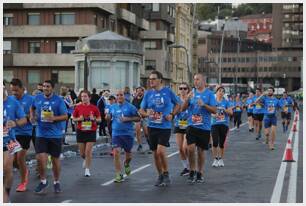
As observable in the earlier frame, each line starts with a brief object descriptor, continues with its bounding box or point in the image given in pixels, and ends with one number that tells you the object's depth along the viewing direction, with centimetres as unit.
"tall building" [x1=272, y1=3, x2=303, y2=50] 14975
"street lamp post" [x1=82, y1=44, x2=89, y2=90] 2494
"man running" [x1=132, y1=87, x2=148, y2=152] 2002
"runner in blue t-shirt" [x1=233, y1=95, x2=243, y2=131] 3085
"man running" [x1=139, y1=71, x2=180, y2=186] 1163
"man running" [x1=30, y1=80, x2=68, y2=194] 1088
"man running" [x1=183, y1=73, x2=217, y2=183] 1212
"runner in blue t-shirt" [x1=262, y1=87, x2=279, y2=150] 2036
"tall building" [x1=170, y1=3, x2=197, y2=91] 8569
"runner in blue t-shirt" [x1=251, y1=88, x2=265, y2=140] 2327
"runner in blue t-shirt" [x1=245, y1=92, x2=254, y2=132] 2614
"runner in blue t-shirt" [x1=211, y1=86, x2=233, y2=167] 1509
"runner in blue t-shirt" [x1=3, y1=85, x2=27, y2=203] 887
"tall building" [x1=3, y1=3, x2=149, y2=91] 5694
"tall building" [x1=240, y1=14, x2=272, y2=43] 18738
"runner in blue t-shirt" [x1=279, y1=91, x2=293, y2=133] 2959
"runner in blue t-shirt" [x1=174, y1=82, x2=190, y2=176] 1368
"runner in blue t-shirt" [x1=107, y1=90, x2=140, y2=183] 1266
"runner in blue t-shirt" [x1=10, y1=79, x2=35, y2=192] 1116
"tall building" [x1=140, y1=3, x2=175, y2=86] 7456
